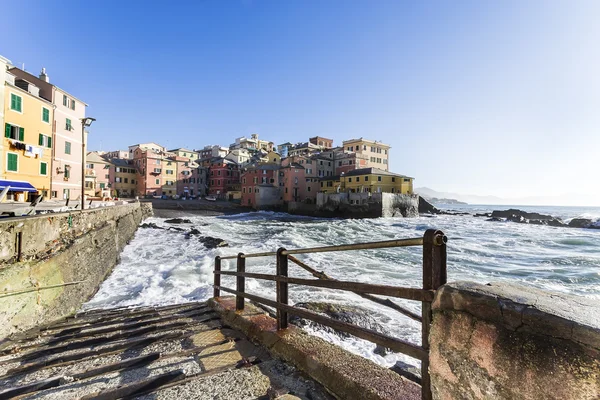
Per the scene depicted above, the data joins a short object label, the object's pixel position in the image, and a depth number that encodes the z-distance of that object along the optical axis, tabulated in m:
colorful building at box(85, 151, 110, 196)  55.28
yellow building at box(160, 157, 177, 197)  66.62
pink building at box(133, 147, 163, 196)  64.25
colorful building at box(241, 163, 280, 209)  63.78
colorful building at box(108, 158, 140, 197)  63.56
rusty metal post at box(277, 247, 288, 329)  3.69
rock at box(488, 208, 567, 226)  50.81
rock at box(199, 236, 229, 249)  19.68
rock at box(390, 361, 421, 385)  3.86
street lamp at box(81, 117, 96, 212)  16.96
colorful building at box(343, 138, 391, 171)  68.94
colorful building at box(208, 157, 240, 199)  75.50
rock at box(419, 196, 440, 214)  71.38
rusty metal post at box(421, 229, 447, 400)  1.83
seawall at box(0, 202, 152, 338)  6.37
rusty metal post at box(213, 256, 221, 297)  6.28
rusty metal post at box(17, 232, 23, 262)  6.97
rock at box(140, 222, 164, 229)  30.18
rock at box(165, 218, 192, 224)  36.62
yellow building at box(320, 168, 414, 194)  56.33
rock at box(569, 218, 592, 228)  46.88
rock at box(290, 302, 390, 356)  6.99
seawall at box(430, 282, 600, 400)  1.14
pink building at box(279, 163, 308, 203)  63.48
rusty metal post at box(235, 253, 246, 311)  4.91
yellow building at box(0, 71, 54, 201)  22.55
